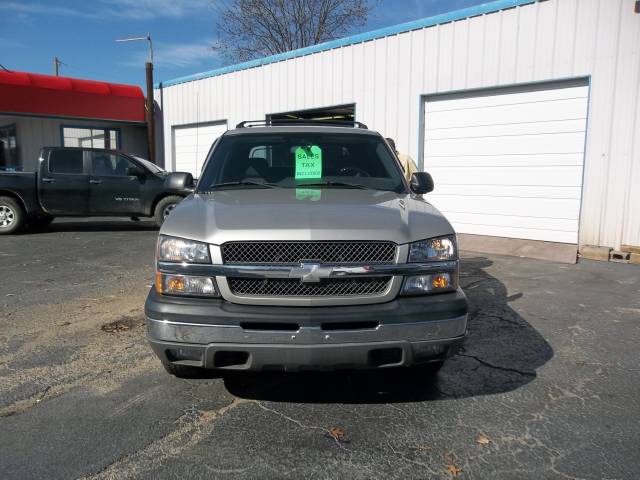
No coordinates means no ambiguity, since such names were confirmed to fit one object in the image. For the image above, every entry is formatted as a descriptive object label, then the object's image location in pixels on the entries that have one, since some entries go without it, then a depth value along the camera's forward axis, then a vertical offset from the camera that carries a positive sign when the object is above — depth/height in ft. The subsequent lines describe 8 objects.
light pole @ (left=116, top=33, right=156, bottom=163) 59.41 +7.54
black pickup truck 34.32 -1.07
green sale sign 12.82 +0.42
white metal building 26.76 +4.81
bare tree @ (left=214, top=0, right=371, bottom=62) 94.79 +30.02
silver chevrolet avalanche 8.49 -2.05
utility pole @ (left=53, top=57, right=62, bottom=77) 144.05 +32.19
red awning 54.75 +9.13
